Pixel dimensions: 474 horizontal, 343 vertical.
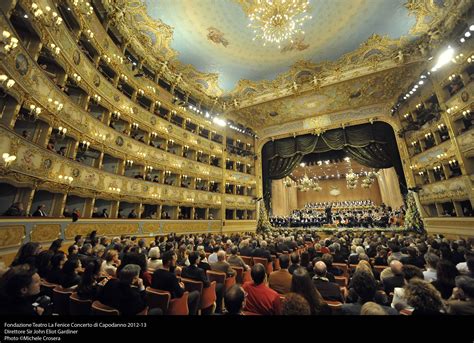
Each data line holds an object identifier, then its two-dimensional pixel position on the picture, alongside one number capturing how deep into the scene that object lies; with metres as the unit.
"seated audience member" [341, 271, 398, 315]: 2.52
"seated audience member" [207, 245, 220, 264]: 6.00
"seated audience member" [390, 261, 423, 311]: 2.67
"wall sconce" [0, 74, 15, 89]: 5.79
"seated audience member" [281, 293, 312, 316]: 1.88
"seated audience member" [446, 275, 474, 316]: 2.18
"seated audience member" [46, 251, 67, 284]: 3.49
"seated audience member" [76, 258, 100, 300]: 2.80
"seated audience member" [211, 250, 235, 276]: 4.75
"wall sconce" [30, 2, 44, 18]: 7.08
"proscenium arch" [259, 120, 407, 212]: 17.05
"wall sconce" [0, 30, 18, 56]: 5.61
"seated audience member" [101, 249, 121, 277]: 4.28
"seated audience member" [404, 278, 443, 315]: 2.01
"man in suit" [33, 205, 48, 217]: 7.88
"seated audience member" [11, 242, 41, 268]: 3.87
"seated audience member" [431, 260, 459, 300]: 3.08
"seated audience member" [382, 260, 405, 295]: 3.52
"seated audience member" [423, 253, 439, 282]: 3.97
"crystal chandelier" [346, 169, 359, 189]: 22.09
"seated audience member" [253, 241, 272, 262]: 6.03
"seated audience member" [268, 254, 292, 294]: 3.76
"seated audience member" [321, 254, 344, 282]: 4.50
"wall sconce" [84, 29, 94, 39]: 10.22
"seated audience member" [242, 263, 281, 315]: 2.70
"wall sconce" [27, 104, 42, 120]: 7.15
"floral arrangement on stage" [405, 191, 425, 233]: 13.99
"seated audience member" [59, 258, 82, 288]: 3.32
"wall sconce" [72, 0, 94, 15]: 9.38
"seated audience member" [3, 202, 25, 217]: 6.62
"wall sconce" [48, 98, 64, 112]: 8.09
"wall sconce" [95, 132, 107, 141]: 10.74
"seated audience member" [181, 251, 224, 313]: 3.99
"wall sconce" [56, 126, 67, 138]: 8.47
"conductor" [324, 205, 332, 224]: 20.62
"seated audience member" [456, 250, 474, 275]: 4.07
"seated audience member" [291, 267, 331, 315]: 2.43
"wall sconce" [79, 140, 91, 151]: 9.84
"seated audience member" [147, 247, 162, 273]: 4.90
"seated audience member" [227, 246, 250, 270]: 5.39
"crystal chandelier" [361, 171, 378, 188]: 20.67
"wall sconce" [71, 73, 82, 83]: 9.39
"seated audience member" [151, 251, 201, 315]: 3.20
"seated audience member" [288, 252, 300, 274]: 4.89
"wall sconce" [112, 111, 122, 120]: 12.02
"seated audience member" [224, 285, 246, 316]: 2.34
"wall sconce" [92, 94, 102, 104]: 10.64
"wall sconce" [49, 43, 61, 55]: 8.07
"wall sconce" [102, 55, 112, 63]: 11.45
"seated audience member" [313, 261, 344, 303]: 3.17
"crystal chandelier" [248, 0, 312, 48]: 10.54
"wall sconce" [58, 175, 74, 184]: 8.47
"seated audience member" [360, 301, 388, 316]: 2.03
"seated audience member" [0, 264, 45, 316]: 2.13
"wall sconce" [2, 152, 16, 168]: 6.04
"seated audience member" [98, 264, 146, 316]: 2.53
